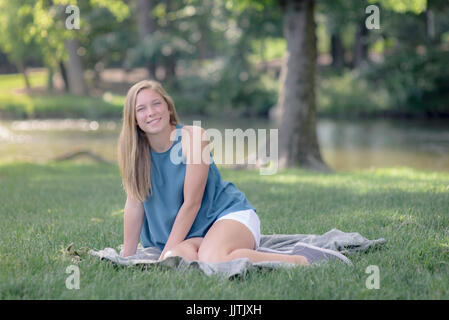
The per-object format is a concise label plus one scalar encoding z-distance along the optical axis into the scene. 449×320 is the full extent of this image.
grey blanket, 3.53
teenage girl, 3.89
